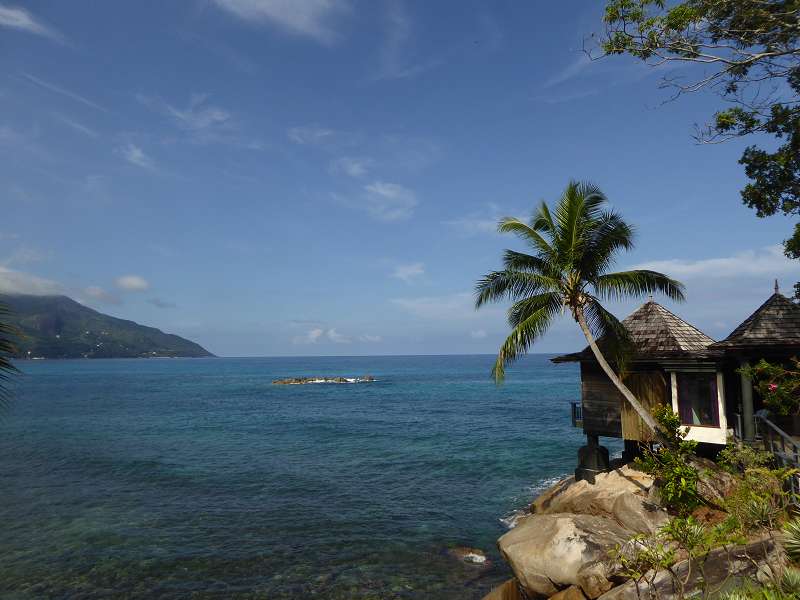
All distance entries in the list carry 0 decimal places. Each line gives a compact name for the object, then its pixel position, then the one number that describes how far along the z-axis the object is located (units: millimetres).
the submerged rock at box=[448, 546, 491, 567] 15844
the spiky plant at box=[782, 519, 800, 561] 7555
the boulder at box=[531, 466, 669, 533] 13586
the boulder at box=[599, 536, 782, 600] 8141
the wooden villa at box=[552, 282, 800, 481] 14508
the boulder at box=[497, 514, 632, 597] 11539
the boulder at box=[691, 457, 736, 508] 13266
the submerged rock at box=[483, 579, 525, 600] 12602
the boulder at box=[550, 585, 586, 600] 11145
